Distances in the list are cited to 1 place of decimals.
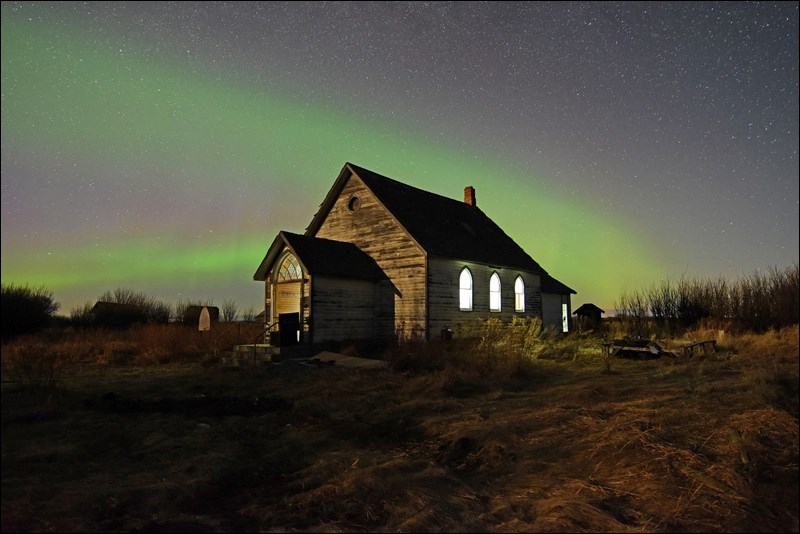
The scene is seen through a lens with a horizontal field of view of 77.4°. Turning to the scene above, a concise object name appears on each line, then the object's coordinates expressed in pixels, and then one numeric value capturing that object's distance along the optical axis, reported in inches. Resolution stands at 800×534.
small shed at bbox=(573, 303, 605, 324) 1710.1
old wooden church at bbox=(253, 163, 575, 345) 795.4
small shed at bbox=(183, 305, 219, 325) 1456.4
